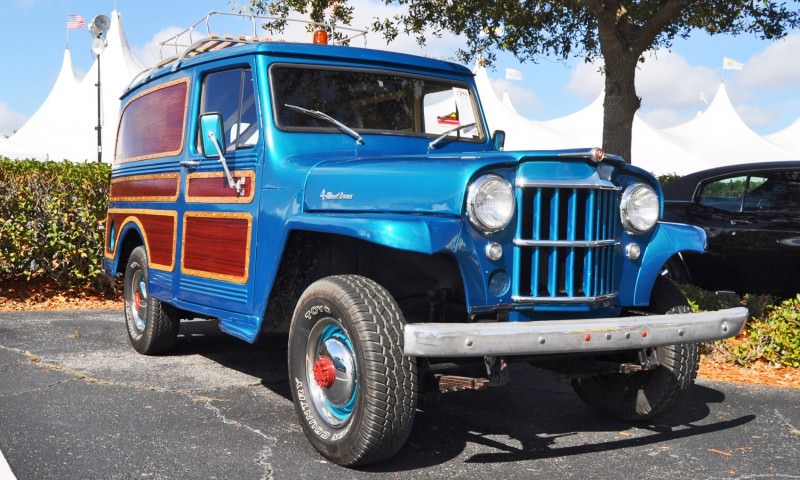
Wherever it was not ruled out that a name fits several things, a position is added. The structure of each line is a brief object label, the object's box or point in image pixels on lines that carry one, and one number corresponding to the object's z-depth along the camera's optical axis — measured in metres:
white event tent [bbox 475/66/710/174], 25.45
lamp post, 20.81
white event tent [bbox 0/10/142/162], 24.66
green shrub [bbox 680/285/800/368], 6.34
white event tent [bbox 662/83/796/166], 28.62
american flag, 28.98
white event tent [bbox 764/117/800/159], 34.03
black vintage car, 7.44
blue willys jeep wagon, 3.70
